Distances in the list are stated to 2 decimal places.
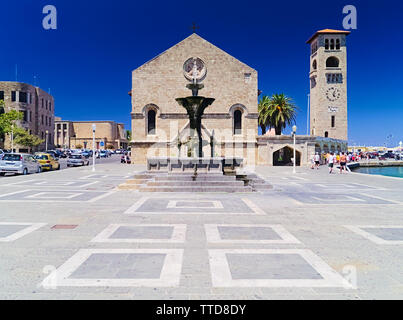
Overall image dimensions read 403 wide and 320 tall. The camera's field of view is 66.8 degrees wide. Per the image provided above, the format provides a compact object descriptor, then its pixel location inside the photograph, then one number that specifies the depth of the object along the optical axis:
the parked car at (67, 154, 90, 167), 34.22
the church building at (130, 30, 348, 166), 35.00
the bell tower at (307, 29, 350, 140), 51.44
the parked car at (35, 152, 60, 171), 26.16
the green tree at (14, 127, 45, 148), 50.98
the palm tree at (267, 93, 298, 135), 47.06
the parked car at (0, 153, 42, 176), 21.23
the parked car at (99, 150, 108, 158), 63.68
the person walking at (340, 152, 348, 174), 24.99
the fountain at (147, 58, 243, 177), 14.88
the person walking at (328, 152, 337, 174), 24.44
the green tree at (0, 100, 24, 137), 36.00
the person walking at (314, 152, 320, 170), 30.53
